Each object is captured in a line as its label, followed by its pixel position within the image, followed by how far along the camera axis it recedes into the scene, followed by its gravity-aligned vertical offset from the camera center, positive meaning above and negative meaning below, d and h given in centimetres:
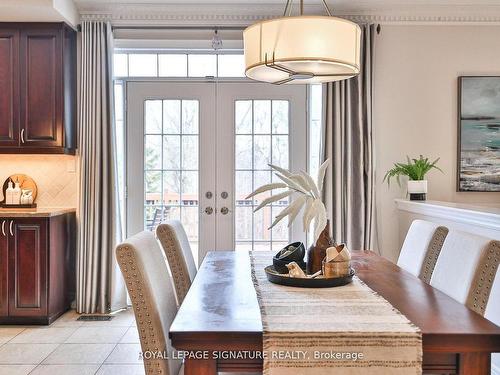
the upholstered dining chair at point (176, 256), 232 -43
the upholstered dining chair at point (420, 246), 234 -39
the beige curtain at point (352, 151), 412 +21
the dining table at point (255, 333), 137 -49
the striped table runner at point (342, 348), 135 -52
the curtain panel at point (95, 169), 411 +4
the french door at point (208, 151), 434 +22
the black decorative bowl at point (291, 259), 212 -40
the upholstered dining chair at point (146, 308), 160 -48
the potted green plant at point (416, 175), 398 -1
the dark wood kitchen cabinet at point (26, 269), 372 -79
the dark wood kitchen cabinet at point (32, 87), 398 +76
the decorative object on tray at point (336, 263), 200 -40
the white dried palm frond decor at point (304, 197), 197 -10
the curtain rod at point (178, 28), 422 +136
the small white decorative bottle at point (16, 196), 412 -20
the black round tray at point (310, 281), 192 -46
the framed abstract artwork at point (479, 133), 418 +38
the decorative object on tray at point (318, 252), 210 -36
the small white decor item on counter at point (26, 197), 415 -21
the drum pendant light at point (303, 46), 193 +56
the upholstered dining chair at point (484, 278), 178 -41
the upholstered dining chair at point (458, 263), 185 -39
